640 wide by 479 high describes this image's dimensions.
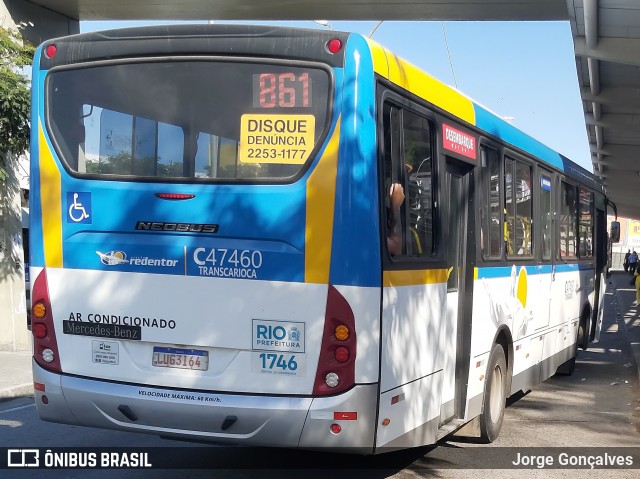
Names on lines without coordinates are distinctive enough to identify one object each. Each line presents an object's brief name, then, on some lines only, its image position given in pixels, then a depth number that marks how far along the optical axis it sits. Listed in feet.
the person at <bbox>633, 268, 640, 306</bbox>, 103.25
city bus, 18.78
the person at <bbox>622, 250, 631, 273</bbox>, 220.02
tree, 43.73
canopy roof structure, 51.75
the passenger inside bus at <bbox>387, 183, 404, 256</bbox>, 19.76
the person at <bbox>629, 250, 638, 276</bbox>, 193.54
